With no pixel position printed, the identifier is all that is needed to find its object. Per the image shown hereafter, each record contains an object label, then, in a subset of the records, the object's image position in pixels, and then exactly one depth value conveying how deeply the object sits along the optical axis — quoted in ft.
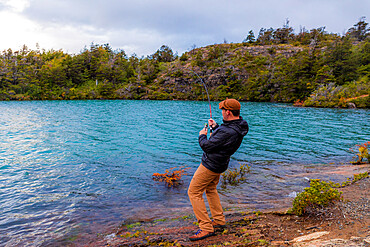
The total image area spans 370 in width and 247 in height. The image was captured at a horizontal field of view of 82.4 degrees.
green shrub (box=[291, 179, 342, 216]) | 14.39
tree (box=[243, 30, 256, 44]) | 376.05
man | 12.76
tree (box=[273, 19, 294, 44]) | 366.43
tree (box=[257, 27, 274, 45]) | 363.52
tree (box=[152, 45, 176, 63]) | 387.34
